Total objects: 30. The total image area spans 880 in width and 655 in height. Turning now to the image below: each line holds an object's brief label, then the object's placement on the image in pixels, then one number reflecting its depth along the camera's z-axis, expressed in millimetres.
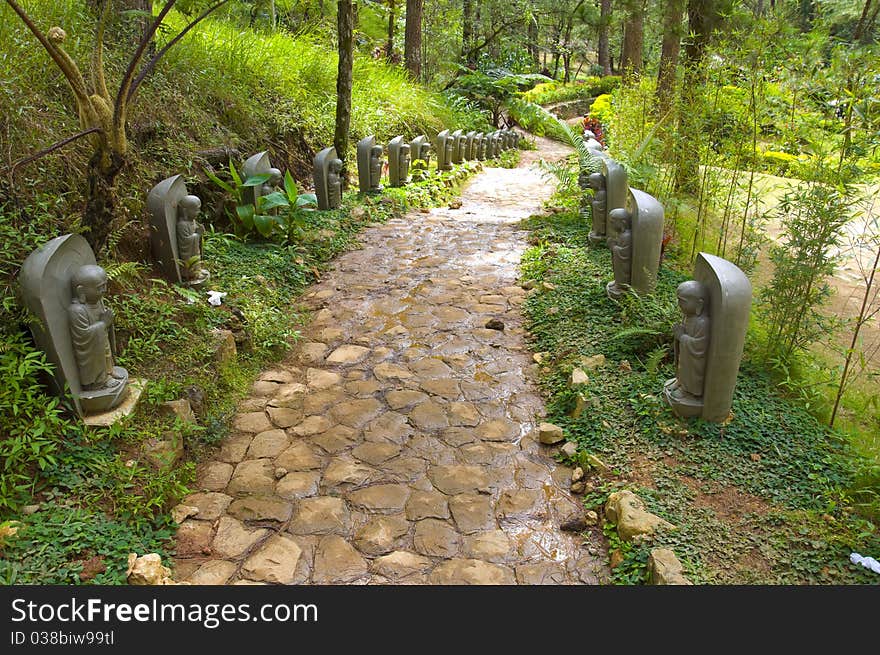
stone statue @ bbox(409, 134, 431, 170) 11180
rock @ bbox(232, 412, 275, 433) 4098
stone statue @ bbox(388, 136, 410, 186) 9719
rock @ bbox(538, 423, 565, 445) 3904
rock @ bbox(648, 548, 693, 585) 2582
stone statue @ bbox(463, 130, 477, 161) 14725
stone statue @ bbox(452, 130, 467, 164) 13428
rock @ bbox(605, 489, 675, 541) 2941
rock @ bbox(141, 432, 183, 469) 3371
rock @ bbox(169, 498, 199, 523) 3201
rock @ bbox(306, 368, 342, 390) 4641
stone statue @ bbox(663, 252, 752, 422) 3426
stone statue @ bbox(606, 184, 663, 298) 4852
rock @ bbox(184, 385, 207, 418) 3936
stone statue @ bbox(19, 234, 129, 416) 3148
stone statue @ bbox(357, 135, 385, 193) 8734
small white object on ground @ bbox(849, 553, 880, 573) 2627
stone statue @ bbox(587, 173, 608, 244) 6562
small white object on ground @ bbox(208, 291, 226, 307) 4918
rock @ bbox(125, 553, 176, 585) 2635
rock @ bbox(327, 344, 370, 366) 4992
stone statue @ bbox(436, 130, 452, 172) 12289
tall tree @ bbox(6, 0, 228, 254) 3641
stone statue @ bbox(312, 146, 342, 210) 7609
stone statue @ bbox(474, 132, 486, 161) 15391
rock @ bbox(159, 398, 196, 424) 3695
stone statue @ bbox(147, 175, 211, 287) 4770
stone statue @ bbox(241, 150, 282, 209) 6270
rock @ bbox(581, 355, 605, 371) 4418
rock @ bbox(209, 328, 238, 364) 4383
